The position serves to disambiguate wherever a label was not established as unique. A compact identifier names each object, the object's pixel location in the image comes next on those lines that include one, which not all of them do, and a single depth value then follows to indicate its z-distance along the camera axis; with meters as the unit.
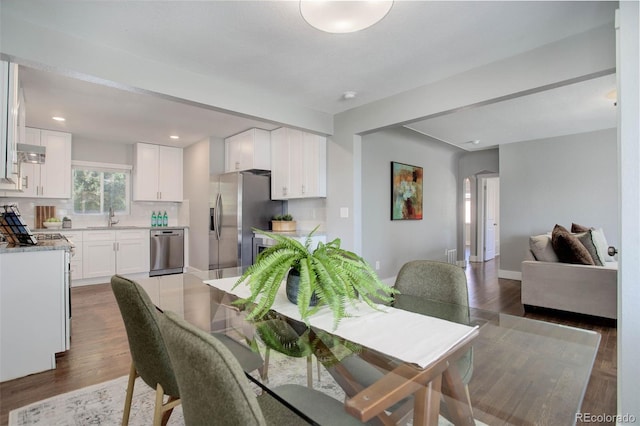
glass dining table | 0.95
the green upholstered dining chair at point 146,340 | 1.22
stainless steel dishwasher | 5.43
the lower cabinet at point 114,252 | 4.81
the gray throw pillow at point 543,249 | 3.70
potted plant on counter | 4.52
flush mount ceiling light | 1.50
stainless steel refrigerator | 4.46
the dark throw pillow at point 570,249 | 3.44
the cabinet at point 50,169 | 4.53
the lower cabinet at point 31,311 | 2.18
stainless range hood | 2.65
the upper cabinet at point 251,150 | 4.68
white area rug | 1.73
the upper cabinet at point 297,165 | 3.99
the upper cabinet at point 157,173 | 5.51
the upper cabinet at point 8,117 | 2.08
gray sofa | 3.22
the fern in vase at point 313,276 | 1.24
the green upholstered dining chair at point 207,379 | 0.67
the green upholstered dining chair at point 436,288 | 1.52
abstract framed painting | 4.88
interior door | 7.38
